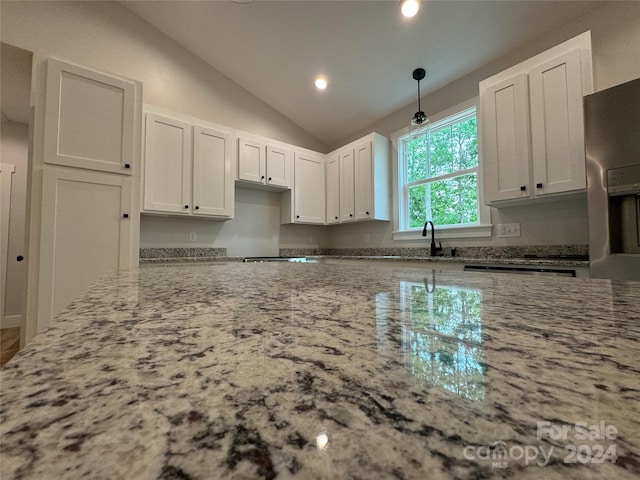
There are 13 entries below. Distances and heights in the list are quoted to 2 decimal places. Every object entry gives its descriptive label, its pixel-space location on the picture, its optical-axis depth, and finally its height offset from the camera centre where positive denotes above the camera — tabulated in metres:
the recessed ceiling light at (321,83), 3.34 +1.93
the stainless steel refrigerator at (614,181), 1.58 +0.38
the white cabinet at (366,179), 3.55 +0.89
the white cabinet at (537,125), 1.97 +0.92
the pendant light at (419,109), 2.38 +1.63
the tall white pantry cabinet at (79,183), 1.97 +0.49
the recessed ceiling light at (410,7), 2.19 +1.84
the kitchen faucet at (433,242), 3.01 +0.08
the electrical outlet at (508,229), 2.56 +0.18
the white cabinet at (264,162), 3.43 +1.08
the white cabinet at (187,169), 2.81 +0.84
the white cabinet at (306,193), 3.88 +0.77
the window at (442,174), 2.95 +0.84
